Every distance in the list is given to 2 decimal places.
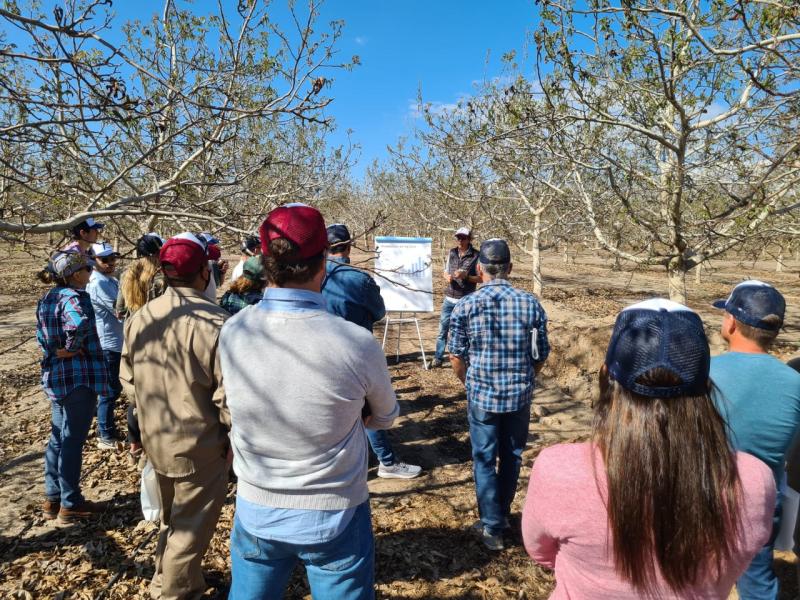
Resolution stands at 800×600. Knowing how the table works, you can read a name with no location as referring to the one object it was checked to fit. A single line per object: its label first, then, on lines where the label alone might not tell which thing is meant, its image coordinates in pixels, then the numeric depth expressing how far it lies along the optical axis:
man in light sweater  1.53
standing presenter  6.68
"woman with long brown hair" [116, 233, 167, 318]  3.41
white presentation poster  7.53
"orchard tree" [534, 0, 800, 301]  4.01
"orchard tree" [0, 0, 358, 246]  1.98
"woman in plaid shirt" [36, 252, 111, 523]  3.28
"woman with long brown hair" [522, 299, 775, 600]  1.03
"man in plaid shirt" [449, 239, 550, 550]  2.94
